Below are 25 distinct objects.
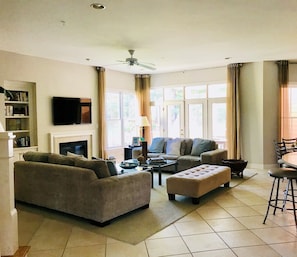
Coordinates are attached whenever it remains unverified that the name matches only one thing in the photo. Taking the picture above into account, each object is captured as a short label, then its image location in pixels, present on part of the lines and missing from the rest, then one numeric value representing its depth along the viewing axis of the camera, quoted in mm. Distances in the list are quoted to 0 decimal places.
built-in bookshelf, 6359
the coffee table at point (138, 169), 5877
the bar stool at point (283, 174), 3715
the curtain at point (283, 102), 7713
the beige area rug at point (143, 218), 3665
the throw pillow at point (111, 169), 4238
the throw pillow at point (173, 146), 7660
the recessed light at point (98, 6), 3590
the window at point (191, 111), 8625
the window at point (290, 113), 7762
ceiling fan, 6066
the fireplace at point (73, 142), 7133
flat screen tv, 7133
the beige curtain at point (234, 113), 8016
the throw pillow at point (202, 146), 7289
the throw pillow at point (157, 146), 8094
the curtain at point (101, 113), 8289
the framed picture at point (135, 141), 8770
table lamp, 9180
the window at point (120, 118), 8961
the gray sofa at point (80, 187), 3910
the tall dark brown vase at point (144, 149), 7051
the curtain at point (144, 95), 9859
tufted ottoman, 4828
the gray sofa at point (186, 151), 6785
